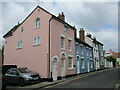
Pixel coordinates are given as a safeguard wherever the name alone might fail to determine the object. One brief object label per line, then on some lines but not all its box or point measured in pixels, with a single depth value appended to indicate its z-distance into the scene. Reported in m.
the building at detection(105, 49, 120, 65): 84.53
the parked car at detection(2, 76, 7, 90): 10.40
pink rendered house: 16.42
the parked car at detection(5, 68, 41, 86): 12.82
